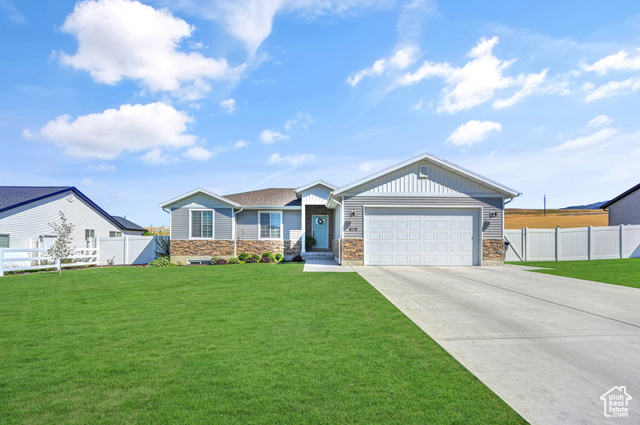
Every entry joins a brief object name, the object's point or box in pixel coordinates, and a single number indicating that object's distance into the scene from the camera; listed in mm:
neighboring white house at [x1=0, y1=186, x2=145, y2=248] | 19469
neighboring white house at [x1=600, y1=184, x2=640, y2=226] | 22438
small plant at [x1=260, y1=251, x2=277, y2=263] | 19234
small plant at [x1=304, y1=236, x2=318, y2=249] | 21188
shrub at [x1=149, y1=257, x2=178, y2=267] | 18203
